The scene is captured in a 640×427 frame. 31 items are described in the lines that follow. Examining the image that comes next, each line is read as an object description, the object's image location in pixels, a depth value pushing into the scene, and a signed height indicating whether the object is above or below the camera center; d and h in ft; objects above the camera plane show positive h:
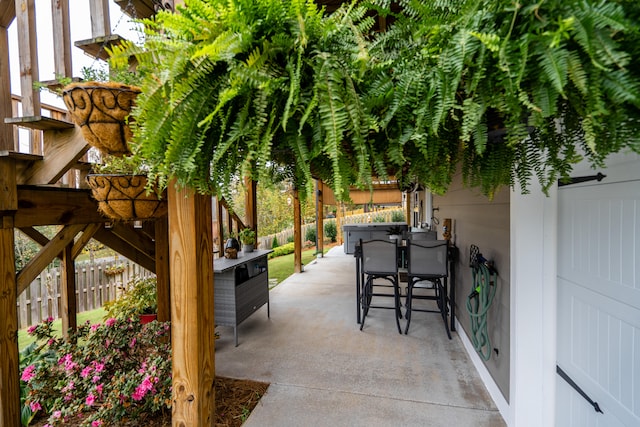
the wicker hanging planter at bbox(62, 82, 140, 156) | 3.33 +1.16
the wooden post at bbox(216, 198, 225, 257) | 13.27 -1.40
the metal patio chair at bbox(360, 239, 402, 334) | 11.10 -2.09
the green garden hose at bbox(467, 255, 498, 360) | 7.57 -2.58
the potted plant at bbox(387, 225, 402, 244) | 16.75 -1.77
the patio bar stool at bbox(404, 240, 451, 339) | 10.47 -2.11
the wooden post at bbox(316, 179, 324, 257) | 26.27 -1.13
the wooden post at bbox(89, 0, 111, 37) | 4.66 +3.02
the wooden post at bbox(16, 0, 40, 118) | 5.74 +3.05
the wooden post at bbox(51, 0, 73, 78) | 5.65 +3.26
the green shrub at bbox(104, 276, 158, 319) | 10.78 -3.45
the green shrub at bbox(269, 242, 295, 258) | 33.32 -4.93
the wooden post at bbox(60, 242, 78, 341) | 9.75 -2.61
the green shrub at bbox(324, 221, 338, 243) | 43.24 -3.44
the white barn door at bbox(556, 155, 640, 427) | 3.70 -1.38
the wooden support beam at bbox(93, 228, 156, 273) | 10.48 -1.41
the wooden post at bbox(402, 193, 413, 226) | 30.68 -0.39
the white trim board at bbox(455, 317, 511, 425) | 6.63 -4.56
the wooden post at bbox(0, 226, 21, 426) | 5.82 -2.53
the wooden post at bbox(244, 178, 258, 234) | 15.23 -0.09
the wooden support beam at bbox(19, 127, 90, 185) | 5.84 +1.12
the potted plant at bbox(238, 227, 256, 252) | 13.08 -1.37
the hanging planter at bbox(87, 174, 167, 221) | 4.67 +0.23
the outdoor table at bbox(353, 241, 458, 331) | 11.20 -2.76
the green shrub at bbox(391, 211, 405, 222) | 40.96 -1.47
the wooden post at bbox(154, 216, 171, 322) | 9.81 -1.99
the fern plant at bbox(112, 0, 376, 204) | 2.30 +1.01
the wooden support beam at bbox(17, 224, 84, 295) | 7.19 -1.16
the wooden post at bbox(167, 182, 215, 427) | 3.96 -1.33
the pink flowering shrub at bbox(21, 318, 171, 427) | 6.12 -3.61
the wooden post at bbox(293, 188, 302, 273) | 20.34 -2.32
